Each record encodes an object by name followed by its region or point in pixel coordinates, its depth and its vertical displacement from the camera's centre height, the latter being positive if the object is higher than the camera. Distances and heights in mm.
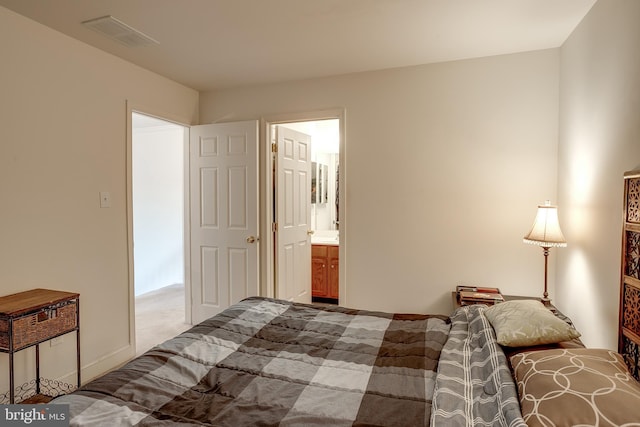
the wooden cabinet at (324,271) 4449 -833
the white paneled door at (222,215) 3484 -94
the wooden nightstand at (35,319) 1878 -650
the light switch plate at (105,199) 2760 +53
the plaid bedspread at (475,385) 1026 -615
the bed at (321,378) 1079 -642
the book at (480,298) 2475 -655
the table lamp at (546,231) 2229 -161
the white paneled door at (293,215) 3648 -105
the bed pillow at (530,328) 1424 -507
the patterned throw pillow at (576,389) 877 -507
